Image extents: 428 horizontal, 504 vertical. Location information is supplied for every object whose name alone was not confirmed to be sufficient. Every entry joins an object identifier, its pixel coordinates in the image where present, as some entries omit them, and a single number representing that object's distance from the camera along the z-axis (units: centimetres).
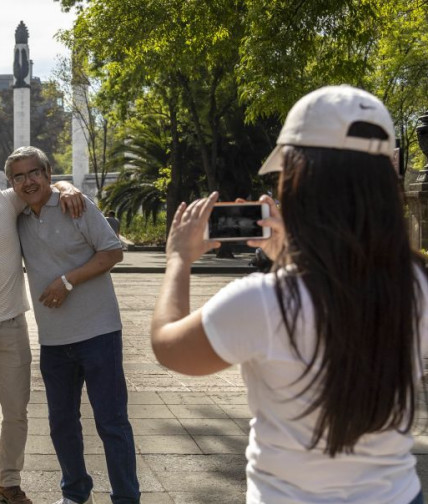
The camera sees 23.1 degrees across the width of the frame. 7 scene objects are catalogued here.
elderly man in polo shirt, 455
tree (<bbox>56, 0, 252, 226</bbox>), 1525
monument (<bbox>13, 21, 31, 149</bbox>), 9250
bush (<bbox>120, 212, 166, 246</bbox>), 4094
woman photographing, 199
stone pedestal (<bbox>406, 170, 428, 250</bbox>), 1689
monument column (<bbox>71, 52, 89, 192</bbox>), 8312
